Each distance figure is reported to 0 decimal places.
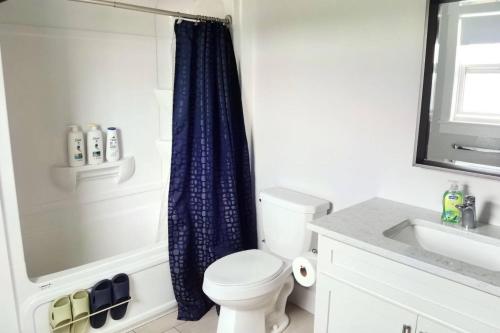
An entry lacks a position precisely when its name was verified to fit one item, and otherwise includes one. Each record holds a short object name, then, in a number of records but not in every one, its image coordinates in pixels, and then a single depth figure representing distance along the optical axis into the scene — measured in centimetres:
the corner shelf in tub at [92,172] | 239
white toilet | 191
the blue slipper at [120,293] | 211
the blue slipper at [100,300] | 204
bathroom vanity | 123
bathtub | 192
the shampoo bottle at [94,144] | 247
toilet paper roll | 189
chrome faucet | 154
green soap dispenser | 157
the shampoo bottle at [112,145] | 255
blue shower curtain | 228
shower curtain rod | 203
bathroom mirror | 152
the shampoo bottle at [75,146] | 240
